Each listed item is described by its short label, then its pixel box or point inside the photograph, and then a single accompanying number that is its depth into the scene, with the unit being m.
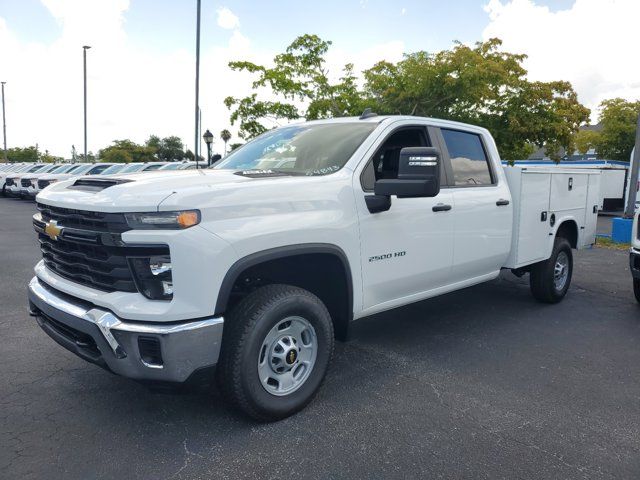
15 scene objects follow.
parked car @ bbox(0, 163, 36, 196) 25.22
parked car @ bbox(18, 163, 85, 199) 21.73
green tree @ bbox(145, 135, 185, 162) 79.94
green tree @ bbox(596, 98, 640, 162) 37.34
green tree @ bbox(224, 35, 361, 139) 16.89
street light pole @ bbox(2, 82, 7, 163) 51.66
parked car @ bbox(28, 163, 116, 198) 20.18
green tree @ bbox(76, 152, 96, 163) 68.00
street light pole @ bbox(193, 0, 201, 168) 19.69
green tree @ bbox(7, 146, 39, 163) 78.88
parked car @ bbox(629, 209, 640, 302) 5.60
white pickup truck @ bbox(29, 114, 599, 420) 2.73
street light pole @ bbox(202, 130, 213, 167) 23.40
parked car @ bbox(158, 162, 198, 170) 18.41
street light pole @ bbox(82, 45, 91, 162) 33.44
